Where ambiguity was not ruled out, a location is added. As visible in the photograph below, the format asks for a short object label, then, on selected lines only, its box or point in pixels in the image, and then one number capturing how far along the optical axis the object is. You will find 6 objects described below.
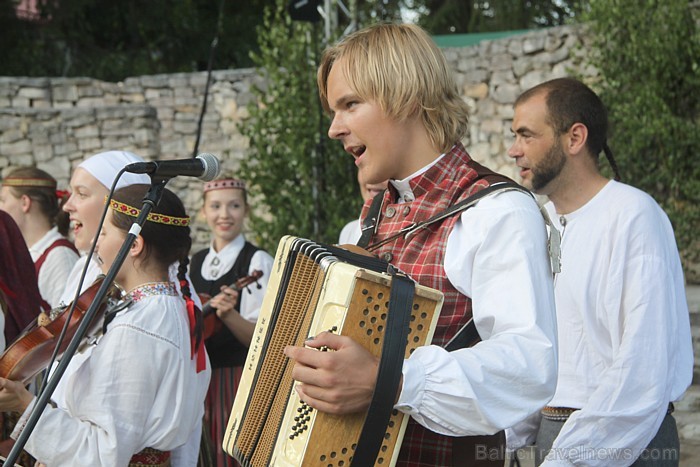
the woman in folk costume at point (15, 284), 3.48
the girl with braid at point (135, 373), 2.44
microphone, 2.14
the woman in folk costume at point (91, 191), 3.16
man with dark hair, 2.41
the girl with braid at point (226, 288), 4.43
